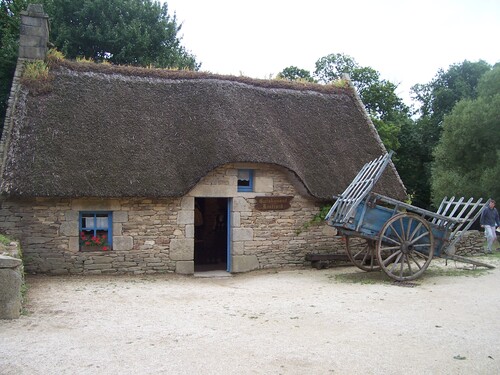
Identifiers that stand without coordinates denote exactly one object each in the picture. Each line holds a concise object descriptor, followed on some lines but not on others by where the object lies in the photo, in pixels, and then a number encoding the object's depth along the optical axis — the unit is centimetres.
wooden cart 966
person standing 1398
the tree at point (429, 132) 2662
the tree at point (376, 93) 2575
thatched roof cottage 988
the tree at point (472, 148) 1986
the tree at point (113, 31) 1814
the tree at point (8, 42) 1653
